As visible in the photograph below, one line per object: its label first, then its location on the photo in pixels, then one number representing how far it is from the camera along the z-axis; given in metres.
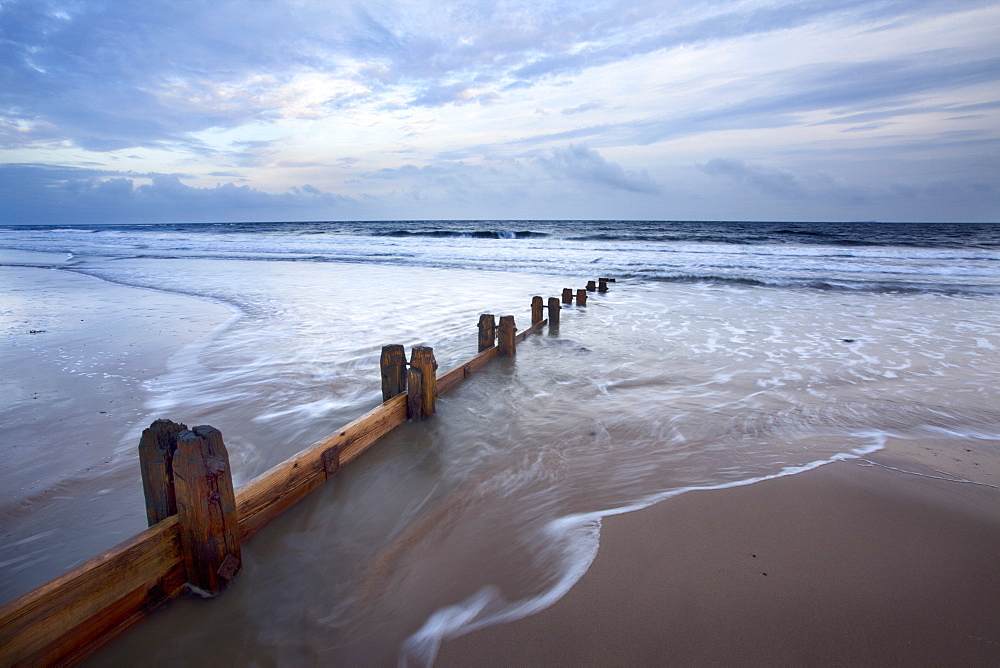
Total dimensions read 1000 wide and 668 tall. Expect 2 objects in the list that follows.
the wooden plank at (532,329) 8.02
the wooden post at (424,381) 4.45
